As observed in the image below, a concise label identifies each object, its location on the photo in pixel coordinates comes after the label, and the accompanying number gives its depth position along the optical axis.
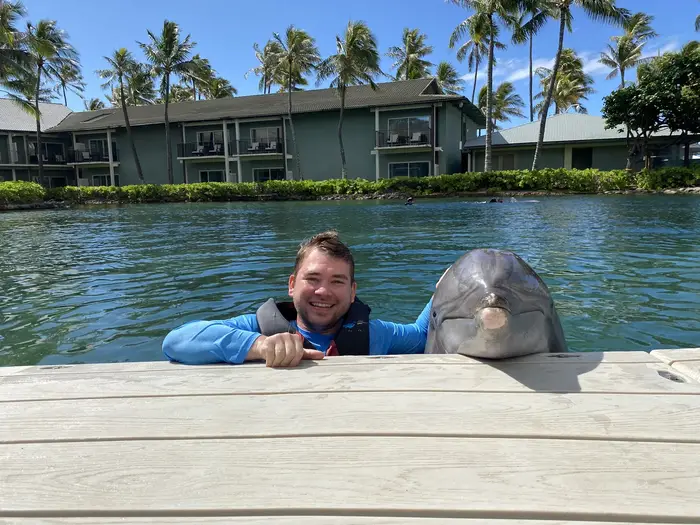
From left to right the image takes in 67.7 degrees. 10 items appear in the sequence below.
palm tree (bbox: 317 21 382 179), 31.09
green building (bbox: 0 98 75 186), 41.03
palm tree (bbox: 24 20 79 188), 36.31
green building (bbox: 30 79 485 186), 33.25
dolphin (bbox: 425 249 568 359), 2.12
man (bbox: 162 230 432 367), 2.50
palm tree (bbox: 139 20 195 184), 36.00
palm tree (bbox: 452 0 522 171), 28.44
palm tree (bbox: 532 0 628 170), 28.03
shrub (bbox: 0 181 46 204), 28.36
